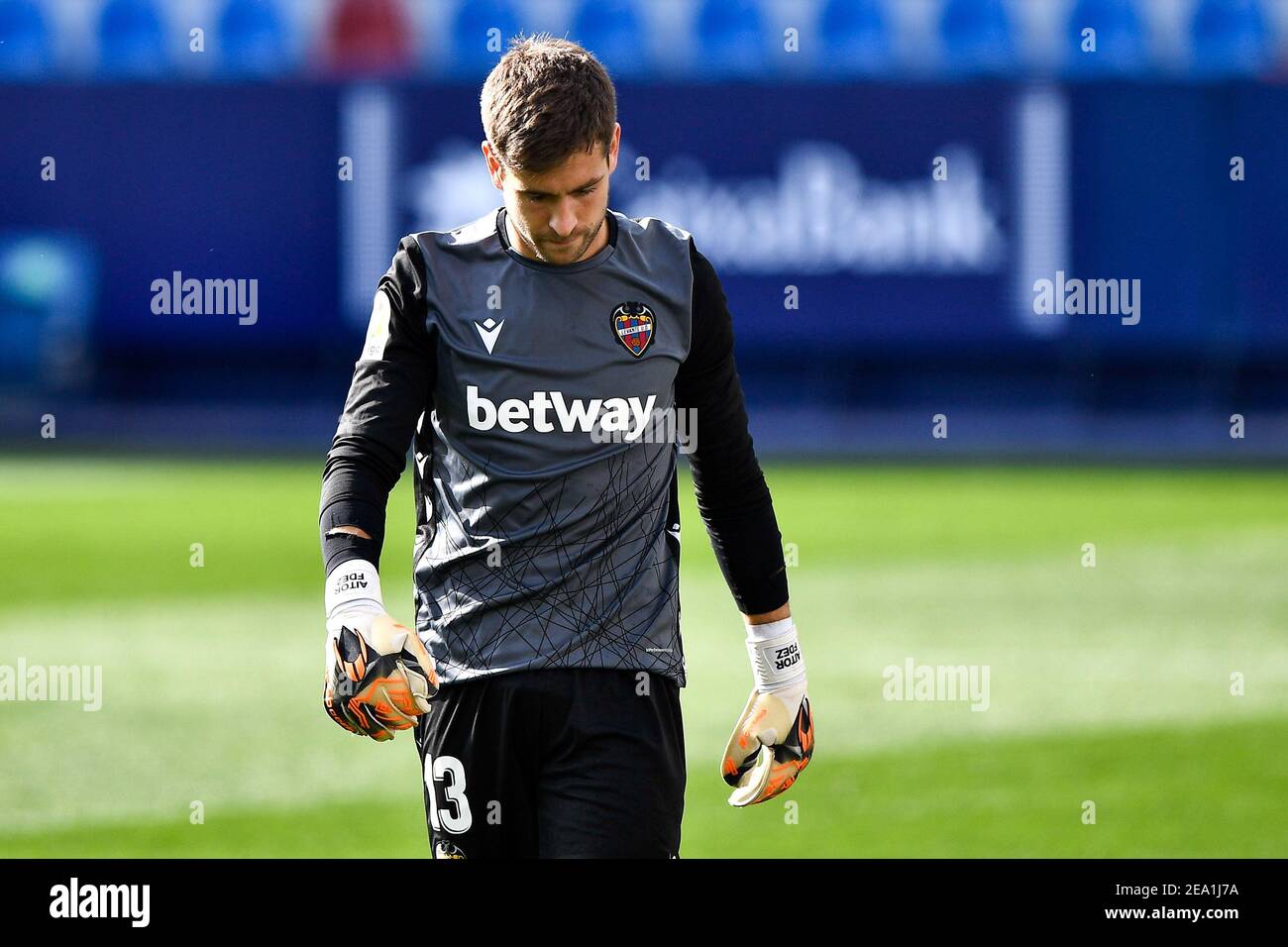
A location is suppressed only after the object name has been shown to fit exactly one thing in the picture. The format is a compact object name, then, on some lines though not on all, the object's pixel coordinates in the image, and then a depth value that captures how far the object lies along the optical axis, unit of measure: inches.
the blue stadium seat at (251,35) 807.7
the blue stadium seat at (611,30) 807.1
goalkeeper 113.3
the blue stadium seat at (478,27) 810.8
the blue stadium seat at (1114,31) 813.9
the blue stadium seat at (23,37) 783.7
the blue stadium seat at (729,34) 824.9
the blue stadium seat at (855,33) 813.9
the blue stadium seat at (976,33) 819.9
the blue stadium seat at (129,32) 828.6
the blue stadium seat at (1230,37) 800.3
